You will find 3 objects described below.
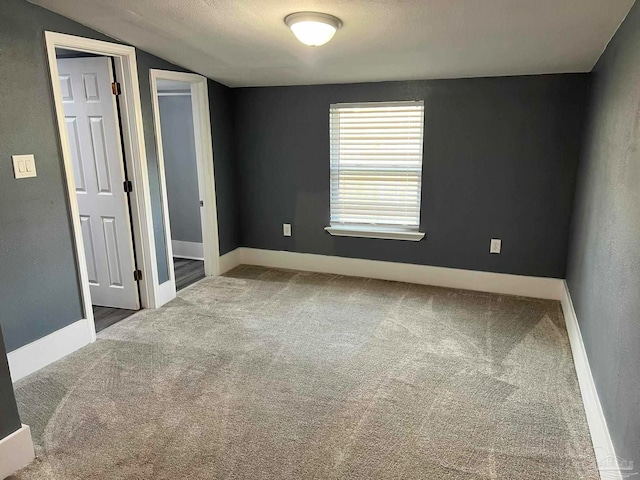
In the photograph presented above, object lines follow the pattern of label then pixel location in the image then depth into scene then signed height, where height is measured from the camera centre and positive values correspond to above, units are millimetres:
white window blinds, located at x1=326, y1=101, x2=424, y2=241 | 3980 -210
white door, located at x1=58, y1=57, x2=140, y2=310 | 3301 -232
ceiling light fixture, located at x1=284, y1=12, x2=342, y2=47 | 2475 +661
